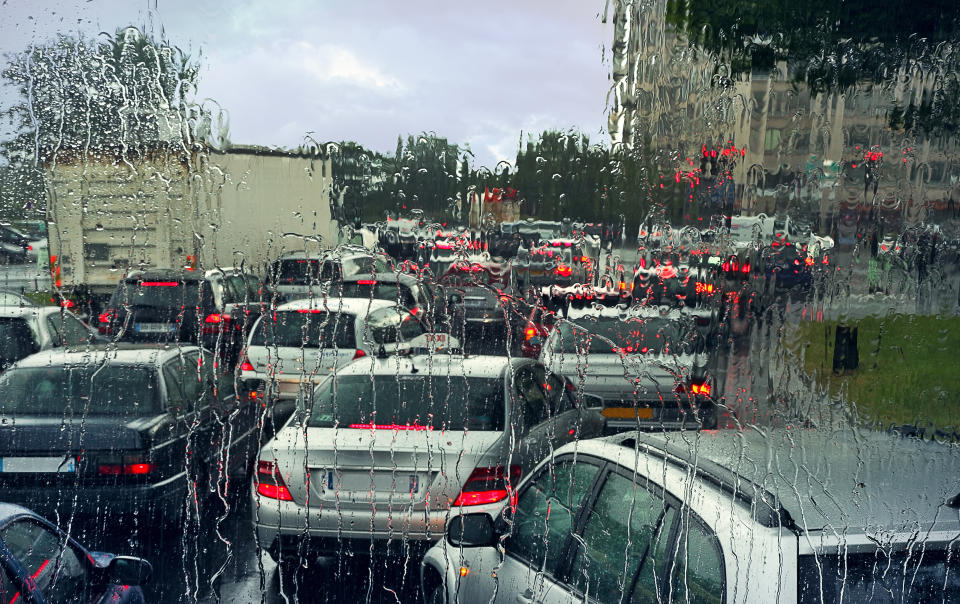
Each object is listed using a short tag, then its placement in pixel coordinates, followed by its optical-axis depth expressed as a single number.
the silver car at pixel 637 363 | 6.09
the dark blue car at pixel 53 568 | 2.45
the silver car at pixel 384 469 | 4.04
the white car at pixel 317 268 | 6.73
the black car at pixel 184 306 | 6.80
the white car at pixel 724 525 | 1.93
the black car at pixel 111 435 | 4.53
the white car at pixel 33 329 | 6.45
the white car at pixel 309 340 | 6.80
